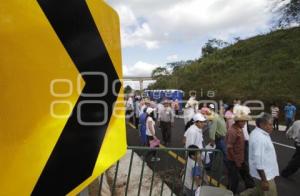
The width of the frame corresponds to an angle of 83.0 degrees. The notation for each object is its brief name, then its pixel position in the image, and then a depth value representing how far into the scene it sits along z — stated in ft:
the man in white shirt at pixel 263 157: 8.22
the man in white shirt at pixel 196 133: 10.97
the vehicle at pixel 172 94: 54.92
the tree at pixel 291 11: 52.28
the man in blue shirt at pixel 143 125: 17.48
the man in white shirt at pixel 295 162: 13.34
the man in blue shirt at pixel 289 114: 29.36
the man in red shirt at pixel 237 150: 10.48
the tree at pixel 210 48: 109.99
